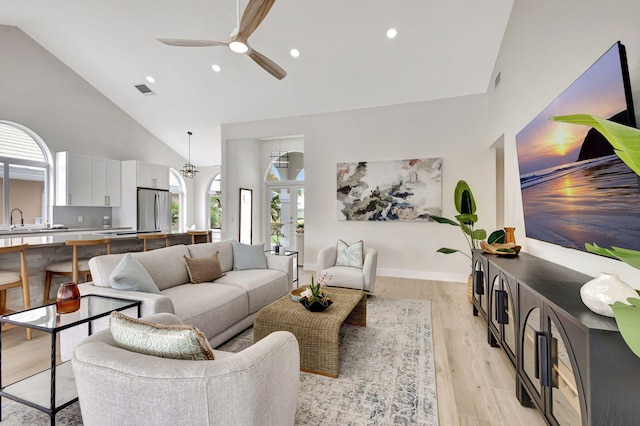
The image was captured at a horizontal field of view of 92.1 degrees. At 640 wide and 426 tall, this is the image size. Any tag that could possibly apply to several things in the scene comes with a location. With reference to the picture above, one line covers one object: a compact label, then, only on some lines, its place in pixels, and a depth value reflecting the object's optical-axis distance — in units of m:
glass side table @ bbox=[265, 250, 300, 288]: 4.46
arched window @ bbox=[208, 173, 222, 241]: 9.45
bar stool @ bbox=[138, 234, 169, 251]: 4.30
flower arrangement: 2.63
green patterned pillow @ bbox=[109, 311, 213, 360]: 1.16
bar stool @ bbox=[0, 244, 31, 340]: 2.85
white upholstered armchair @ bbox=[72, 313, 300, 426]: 1.02
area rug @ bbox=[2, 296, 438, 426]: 1.88
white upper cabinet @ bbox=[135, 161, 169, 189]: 7.07
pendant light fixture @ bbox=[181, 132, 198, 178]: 7.32
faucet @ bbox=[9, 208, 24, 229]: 5.49
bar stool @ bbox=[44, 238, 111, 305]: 3.43
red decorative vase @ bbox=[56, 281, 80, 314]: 1.97
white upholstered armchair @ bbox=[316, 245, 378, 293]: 4.18
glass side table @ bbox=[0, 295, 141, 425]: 1.70
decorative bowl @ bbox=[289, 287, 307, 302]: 2.81
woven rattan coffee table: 2.33
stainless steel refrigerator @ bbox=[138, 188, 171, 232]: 7.11
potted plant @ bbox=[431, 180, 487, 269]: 3.87
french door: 7.49
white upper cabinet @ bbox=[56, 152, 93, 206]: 6.06
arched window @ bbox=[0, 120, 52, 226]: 5.50
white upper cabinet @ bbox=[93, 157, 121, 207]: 6.64
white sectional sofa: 2.33
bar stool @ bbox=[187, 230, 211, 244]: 5.09
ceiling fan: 2.57
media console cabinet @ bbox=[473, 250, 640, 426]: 1.13
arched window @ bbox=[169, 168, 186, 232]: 9.00
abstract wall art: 5.39
